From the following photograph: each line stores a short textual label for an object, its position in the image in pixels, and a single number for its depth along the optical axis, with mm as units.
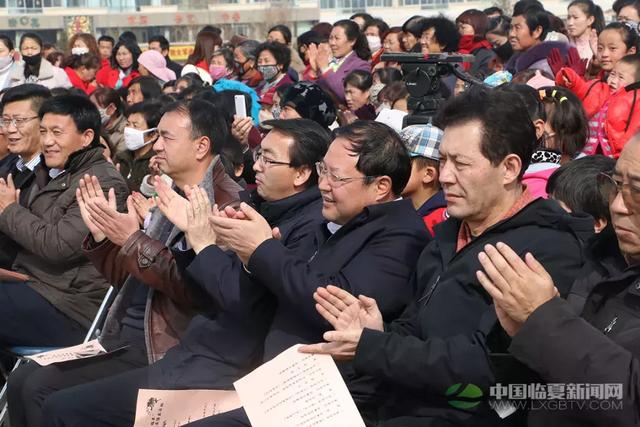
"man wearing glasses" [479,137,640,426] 2344
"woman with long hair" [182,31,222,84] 10503
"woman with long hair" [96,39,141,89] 11281
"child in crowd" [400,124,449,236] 4148
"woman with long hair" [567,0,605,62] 7676
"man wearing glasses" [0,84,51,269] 5562
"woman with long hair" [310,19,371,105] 8047
